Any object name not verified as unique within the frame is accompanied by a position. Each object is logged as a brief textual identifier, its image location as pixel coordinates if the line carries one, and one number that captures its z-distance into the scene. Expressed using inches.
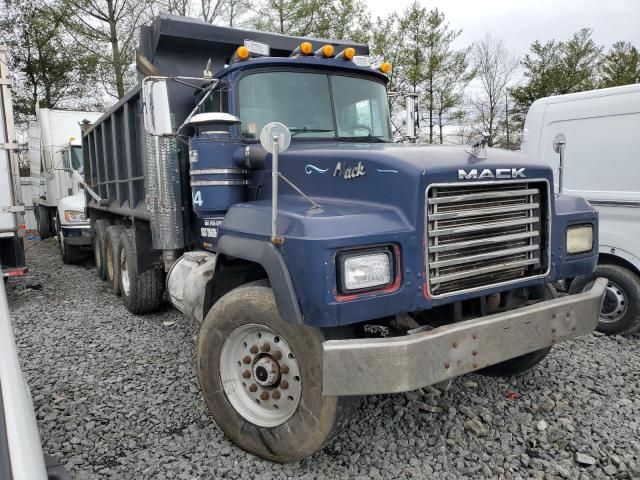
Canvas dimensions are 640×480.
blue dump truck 99.5
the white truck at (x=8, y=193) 263.9
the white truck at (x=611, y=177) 200.8
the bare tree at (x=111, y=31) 761.0
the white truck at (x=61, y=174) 403.9
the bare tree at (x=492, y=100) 1181.7
